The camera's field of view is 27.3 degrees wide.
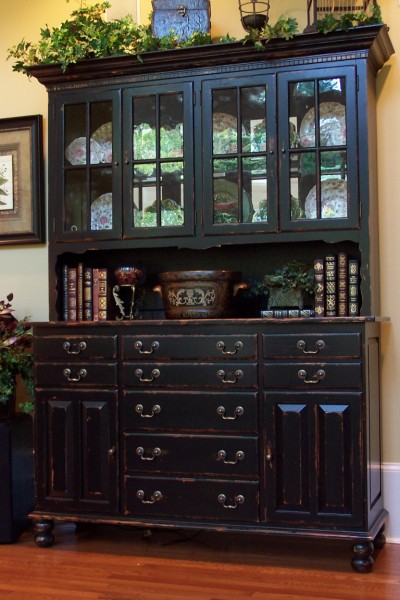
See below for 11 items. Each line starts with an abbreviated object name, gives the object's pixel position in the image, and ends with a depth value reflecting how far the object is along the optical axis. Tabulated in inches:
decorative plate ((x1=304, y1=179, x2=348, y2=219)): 123.6
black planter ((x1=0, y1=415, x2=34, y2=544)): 134.3
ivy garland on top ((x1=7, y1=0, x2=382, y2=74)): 131.7
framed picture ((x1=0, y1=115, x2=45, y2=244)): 153.9
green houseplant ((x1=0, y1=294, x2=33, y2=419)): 139.0
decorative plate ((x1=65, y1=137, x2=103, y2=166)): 136.6
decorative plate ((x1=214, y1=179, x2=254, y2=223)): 128.3
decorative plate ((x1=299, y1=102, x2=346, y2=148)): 124.1
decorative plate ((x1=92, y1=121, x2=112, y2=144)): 136.2
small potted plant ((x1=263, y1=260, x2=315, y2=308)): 128.0
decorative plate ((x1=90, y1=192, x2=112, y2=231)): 136.0
